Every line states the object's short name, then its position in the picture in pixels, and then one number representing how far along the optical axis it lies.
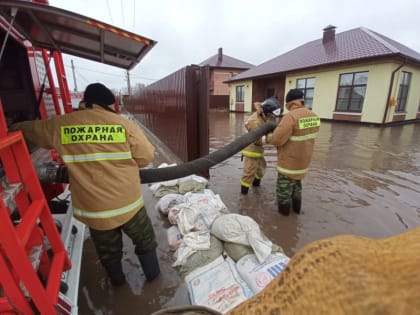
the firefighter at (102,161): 1.52
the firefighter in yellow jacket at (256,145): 3.36
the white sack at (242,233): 1.94
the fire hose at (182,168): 1.89
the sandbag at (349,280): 0.38
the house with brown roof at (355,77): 10.13
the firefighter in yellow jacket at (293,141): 2.66
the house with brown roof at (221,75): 24.97
